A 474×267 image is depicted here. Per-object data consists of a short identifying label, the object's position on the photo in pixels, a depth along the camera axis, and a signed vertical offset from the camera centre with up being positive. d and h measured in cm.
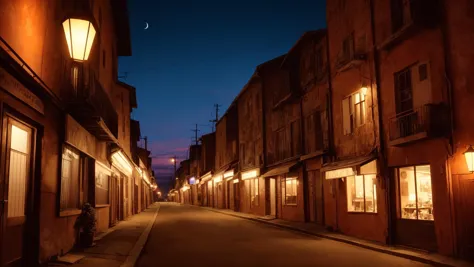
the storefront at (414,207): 1398 -66
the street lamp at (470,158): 1165 +68
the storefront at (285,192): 2648 -20
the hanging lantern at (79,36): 1027 +346
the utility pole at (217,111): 7004 +1217
